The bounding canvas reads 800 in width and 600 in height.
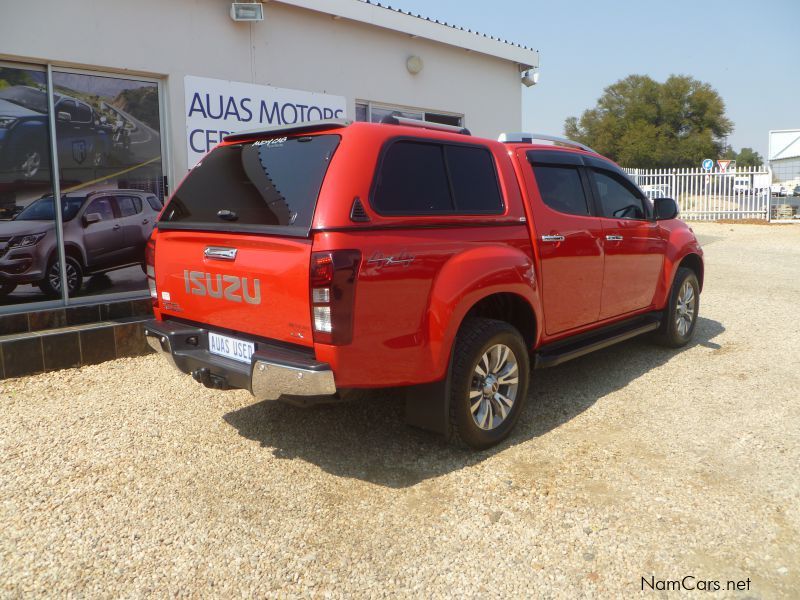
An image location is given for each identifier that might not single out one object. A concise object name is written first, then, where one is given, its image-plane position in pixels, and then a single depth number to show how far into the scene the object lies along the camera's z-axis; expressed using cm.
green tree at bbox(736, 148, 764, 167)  9108
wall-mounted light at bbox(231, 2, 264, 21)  748
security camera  1226
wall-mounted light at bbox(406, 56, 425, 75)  978
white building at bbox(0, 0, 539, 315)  624
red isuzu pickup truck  319
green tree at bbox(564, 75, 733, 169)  5041
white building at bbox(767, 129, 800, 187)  3396
